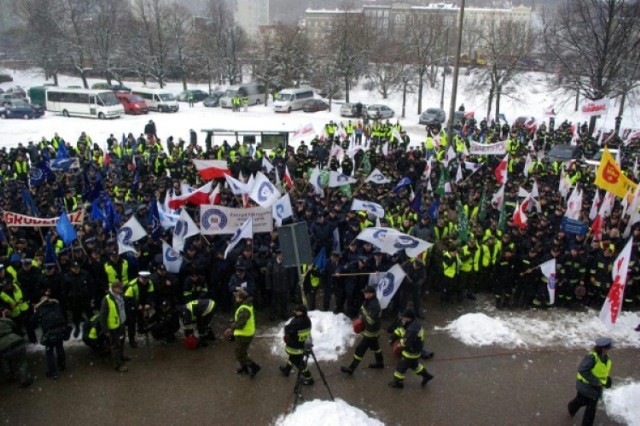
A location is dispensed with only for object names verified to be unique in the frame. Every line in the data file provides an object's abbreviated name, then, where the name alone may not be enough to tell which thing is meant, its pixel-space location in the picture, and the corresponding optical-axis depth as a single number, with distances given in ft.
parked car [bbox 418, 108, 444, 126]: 125.78
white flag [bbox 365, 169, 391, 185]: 47.96
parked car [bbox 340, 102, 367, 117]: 130.52
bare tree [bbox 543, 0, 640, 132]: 85.99
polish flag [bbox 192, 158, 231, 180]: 47.21
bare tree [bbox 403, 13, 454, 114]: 148.05
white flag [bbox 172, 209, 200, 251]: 33.22
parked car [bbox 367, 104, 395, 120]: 126.84
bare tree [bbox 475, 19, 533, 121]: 128.67
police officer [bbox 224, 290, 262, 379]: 24.81
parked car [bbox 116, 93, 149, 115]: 127.98
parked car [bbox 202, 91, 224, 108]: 147.64
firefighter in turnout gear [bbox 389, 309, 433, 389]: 24.16
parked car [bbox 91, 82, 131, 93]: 163.94
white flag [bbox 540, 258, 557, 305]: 32.24
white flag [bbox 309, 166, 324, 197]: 47.50
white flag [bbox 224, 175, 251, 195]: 38.63
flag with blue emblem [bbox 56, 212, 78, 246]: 32.07
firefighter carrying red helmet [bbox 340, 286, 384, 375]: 25.12
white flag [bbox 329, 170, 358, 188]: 47.07
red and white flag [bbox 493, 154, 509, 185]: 50.67
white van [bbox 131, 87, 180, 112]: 135.03
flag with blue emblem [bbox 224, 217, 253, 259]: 32.22
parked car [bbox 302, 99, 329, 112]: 138.51
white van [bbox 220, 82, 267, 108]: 143.64
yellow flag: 38.55
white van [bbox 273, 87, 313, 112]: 135.95
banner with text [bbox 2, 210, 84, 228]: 33.30
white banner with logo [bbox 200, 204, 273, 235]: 33.27
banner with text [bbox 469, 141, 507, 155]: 57.77
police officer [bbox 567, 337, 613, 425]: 21.79
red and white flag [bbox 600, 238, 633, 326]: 26.09
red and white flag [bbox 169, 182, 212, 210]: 38.70
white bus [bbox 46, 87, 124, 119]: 119.75
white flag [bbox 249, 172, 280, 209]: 37.04
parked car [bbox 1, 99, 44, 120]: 118.62
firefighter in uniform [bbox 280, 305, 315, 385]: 24.11
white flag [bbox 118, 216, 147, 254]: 32.63
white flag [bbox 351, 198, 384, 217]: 38.34
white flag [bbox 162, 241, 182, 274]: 31.17
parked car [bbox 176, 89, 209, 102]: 157.58
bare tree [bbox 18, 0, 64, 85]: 182.80
